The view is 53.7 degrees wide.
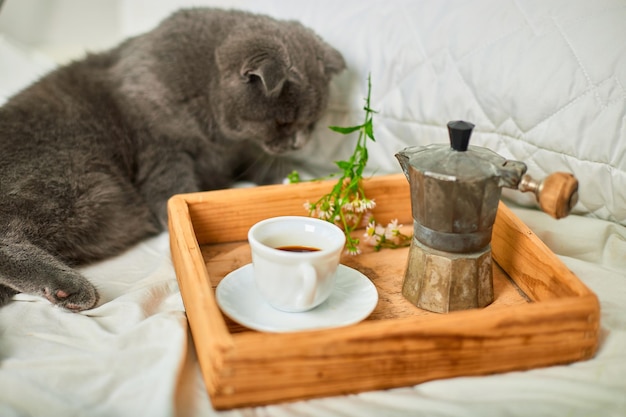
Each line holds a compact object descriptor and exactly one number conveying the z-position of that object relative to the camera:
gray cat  1.11
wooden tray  0.65
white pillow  1.02
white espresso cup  0.74
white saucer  0.76
